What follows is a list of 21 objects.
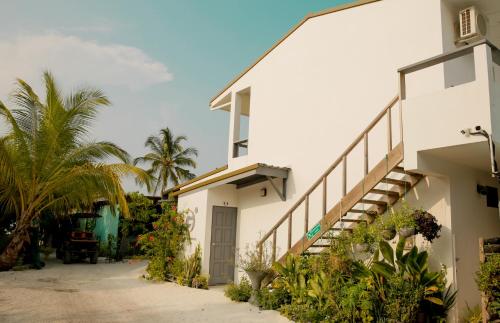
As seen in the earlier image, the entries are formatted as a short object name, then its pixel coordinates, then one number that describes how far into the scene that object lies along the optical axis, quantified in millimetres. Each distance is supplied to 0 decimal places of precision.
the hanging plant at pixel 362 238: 6504
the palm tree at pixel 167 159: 30278
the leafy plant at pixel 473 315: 5887
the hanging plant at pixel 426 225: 5840
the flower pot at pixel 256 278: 7898
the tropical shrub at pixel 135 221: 16141
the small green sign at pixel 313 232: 7266
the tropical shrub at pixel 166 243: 11250
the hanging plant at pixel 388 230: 6230
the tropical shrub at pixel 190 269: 10159
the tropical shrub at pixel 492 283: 5312
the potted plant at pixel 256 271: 7836
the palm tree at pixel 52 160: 11719
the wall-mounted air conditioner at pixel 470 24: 6902
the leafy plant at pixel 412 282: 5699
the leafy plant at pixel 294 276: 6992
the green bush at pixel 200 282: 9859
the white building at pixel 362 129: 5727
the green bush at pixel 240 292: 8164
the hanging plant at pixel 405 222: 5887
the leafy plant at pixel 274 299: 7340
